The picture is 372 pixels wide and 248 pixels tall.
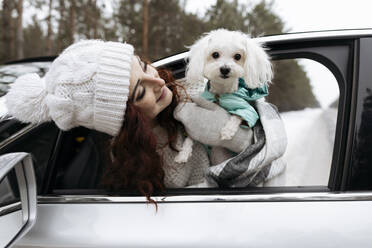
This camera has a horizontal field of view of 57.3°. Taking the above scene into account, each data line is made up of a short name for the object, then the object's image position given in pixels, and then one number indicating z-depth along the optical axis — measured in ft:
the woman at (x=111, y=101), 4.27
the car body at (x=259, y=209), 3.86
